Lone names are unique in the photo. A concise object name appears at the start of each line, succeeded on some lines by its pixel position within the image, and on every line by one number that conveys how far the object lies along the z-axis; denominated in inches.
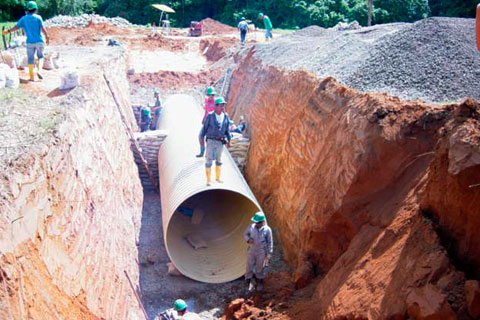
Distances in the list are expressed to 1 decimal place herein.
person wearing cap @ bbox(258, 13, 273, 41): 840.3
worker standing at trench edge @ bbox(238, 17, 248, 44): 856.9
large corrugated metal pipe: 344.8
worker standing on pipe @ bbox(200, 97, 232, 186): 324.2
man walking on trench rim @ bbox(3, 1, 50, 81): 390.6
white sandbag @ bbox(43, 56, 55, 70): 507.8
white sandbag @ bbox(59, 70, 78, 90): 404.8
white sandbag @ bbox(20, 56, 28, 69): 489.4
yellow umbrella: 1153.8
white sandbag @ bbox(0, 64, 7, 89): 379.2
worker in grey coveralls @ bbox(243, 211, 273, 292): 306.7
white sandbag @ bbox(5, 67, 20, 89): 388.5
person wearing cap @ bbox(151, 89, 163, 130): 611.3
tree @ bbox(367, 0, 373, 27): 1034.3
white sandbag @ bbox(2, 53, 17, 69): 455.8
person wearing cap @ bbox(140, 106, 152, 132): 599.5
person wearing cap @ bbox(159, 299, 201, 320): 235.5
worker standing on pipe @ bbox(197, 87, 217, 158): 430.6
